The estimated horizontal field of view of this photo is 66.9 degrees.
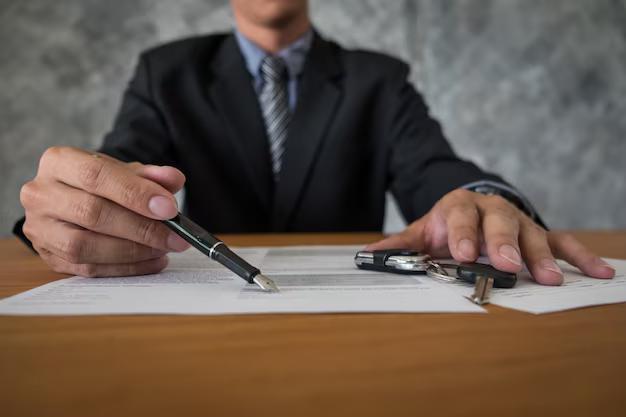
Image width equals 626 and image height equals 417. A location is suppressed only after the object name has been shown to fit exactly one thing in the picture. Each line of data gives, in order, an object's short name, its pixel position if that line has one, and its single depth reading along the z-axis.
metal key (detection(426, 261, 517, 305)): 0.35
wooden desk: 0.19
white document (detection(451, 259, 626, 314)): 0.34
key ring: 0.42
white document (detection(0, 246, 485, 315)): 0.32
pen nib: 0.37
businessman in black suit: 1.09
